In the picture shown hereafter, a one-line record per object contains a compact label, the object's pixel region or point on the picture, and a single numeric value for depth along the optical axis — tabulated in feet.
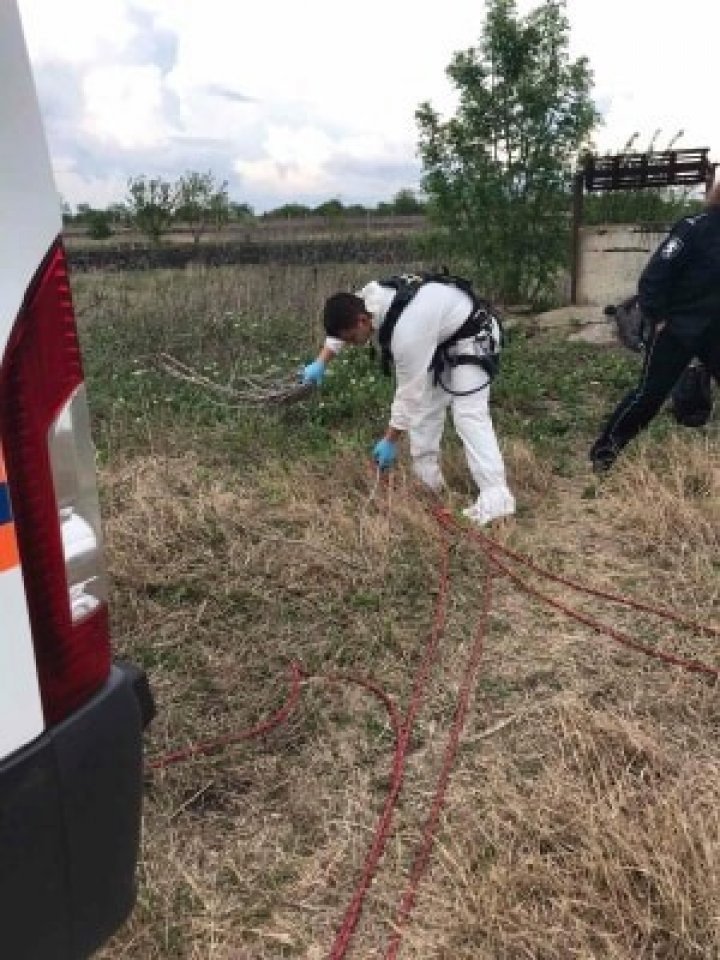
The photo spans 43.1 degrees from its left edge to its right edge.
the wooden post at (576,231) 36.06
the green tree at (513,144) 35.94
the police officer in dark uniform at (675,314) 15.25
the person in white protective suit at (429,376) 13.96
